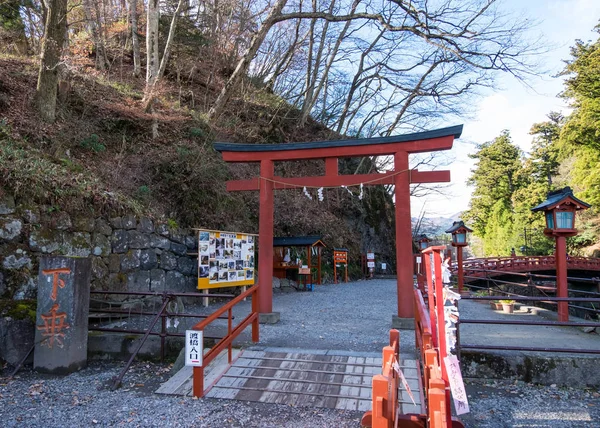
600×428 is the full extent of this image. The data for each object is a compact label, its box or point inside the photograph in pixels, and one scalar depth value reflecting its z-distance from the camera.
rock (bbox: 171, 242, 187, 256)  9.79
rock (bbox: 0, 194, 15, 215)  6.50
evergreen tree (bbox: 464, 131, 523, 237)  34.28
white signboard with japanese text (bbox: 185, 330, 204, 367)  4.07
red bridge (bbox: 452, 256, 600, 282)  19.58
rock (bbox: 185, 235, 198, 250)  10.32
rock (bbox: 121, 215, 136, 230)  8.53
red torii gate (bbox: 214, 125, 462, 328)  6.90
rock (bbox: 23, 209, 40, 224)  6.74
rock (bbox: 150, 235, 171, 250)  9.16
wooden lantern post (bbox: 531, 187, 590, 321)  7.46
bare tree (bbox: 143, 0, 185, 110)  12.12
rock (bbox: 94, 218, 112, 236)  7.90
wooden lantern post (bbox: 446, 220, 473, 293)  13.67
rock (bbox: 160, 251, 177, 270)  9.38
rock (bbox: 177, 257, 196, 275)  9.91
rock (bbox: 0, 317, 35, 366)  5.31
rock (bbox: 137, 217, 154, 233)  8.92
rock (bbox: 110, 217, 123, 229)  8.28
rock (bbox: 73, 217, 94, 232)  7.46
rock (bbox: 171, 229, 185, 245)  9.86
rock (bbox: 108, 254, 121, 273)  8.08
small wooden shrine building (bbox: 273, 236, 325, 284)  14.08
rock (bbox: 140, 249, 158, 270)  8.83
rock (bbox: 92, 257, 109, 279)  7.64
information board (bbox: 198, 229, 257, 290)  9.30
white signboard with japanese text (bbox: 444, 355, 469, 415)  2.25
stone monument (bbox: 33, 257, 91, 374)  5.17
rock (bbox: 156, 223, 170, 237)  9.43
